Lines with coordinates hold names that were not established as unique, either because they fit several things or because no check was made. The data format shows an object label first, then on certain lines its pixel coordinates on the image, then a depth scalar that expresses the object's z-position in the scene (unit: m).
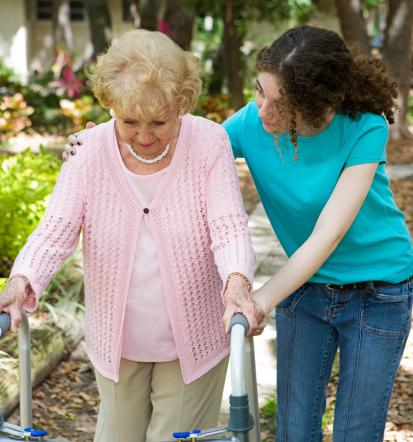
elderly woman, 2.41
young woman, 2.64
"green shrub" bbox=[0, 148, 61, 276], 5.73
